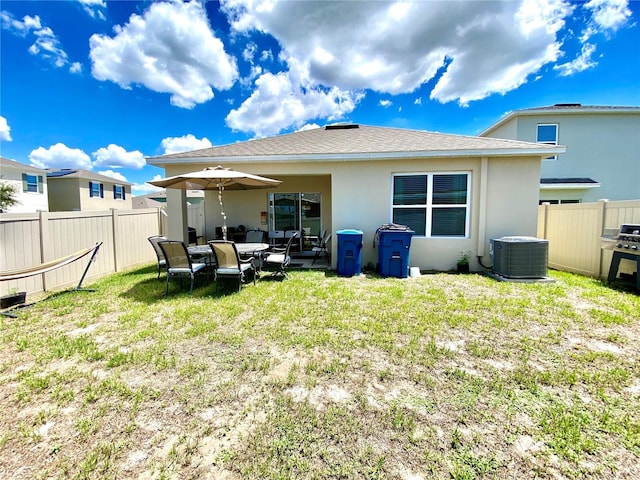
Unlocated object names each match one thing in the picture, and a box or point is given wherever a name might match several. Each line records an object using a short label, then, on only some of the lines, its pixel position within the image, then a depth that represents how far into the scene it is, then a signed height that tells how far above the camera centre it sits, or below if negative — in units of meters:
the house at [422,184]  7.30 +1.18
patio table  6.05 -0.59
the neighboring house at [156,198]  23.80 +3.44
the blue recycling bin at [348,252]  6.98 -0.71
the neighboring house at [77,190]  24.16 +3.16
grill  5.48 -0.43
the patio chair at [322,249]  8.64 -0.82
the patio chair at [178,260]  5.46 -0.76
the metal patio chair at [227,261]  5.40 -0.77
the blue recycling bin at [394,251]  6.91 -0.67
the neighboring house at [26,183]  19.23 +3.11
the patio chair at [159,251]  5.90 -0.65
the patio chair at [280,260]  6.30 -0.84
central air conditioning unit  6.27 -0.74
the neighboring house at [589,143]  13.80 +4.34
